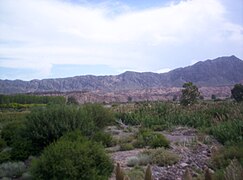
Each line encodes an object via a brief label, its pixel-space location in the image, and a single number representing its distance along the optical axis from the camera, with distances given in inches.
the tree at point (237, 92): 1476.8
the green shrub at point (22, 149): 444.6
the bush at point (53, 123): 438.0
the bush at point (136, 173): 271.7
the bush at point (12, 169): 368.3
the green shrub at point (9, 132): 561.8
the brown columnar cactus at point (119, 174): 197.0
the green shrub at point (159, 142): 421.6
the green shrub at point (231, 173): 180.7
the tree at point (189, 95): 1112.7
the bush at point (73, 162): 280.9
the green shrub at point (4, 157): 440.6
